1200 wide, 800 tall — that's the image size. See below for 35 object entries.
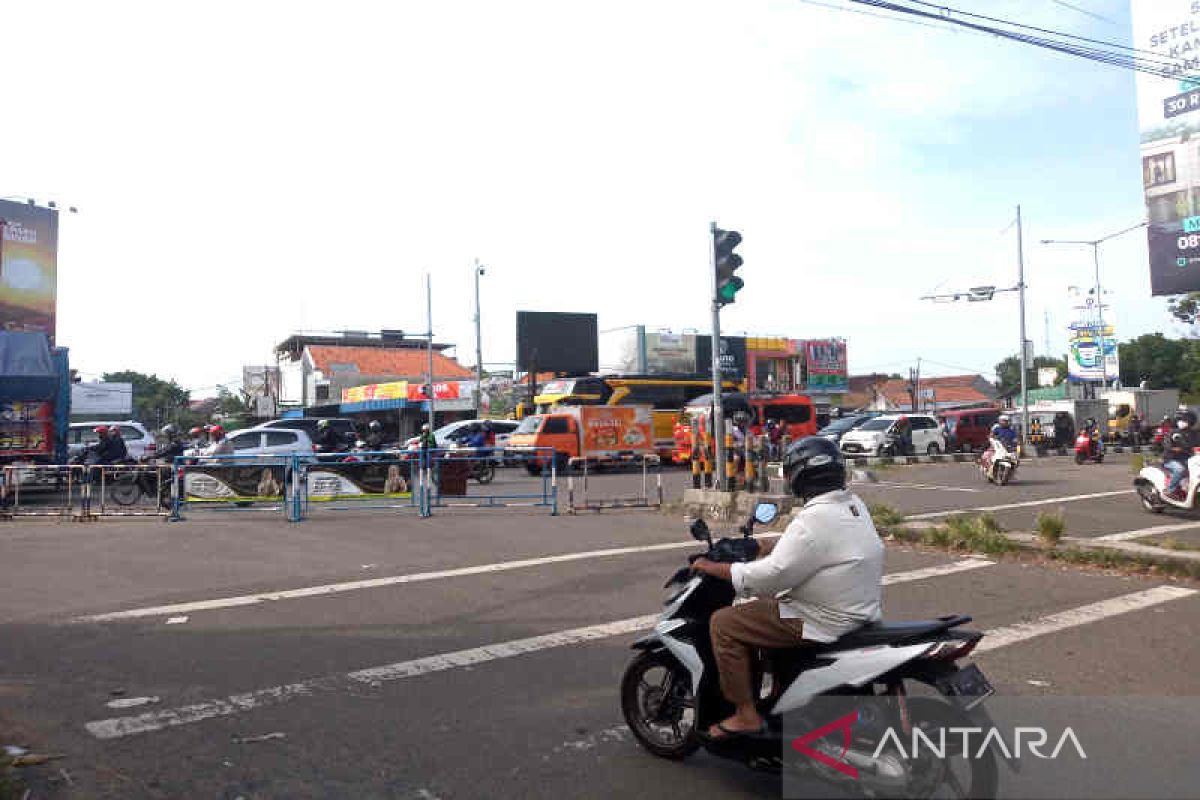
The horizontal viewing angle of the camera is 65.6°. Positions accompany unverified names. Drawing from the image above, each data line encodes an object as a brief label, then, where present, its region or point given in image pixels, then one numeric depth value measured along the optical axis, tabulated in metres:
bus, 32.09
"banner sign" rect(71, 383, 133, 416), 45.03
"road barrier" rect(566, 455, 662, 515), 15.96
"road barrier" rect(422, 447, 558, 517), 15.66
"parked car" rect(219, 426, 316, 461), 20.00
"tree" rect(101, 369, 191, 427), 65.62
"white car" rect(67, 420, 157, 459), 23.47
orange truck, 27.80
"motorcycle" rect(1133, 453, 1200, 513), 13.72
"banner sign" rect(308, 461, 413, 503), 15.30
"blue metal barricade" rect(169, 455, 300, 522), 15.27
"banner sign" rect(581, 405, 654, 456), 28.36
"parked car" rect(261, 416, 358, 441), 29.25
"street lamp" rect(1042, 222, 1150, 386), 42.41
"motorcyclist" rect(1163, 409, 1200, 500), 13.96
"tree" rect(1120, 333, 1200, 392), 72.44
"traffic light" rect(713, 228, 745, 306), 13.20
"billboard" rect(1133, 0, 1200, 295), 20.91
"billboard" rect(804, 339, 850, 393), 62.19
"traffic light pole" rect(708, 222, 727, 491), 13.27
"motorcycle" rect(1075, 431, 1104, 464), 28.09
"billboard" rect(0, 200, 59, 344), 38.59
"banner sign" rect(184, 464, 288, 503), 15.34
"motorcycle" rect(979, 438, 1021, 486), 20.52
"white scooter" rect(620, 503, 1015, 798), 3.61
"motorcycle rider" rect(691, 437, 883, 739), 3.91
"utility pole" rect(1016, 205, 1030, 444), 33.79
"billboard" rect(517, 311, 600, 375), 53.56
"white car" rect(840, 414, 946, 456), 31.83
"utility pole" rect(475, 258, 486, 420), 46.84
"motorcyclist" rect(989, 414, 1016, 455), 20.94
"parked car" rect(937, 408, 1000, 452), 35.25
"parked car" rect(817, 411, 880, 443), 33.20
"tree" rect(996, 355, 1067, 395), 95.88
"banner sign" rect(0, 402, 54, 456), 19.31
